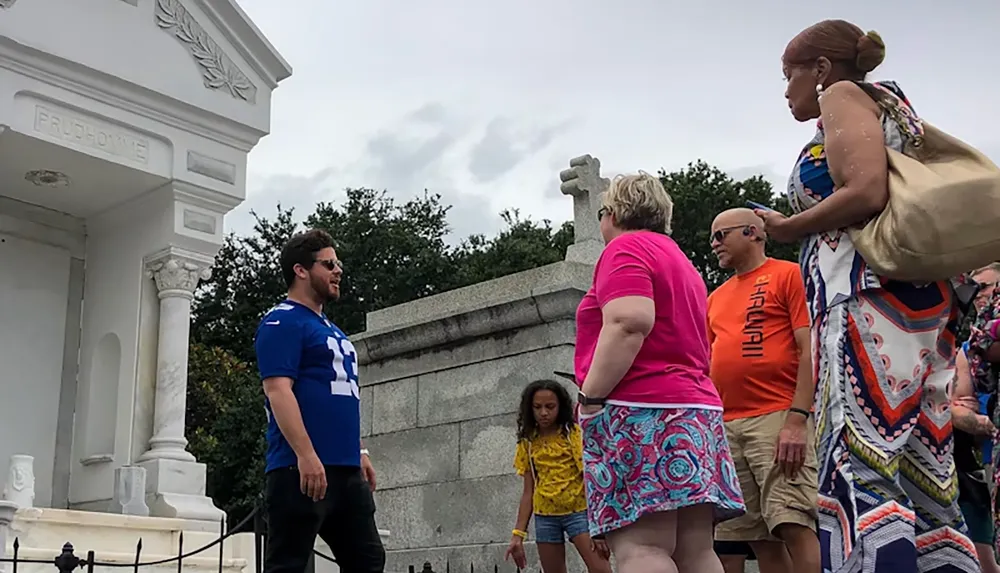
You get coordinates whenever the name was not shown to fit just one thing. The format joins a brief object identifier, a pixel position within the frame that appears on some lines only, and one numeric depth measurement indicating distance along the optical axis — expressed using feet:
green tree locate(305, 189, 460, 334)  118.32
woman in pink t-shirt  11.41
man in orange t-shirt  14.85
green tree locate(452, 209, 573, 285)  120.06
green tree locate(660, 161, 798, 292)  114.93
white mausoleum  35.42
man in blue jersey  13.94
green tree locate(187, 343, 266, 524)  84.38
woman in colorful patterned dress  9.71
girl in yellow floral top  20.15
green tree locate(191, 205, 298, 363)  112.57
